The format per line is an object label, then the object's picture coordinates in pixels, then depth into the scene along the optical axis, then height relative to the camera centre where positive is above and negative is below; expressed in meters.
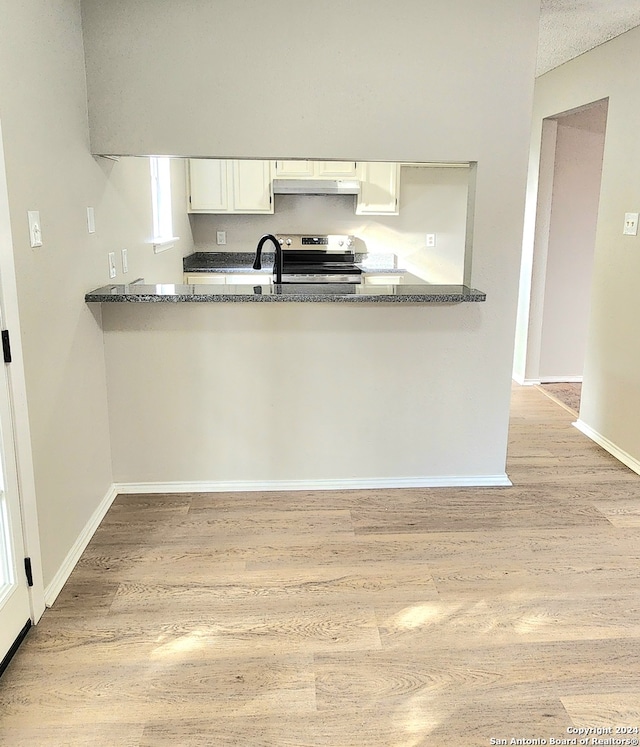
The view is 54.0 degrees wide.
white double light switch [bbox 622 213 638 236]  3.53 +0.09
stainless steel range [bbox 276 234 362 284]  5.40 -0.11
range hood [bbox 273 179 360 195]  4.98 +0.40
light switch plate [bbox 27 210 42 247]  2.16 +0.02
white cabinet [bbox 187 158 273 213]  5.04 +0.41
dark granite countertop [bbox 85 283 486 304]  2.86 -0.26
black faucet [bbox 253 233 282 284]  3.33 -0.13
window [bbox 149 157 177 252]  4.12 +0.23
